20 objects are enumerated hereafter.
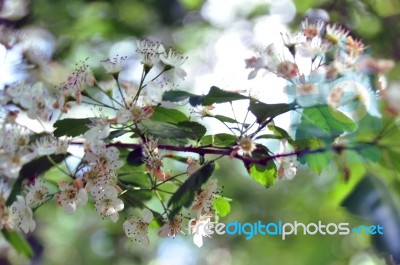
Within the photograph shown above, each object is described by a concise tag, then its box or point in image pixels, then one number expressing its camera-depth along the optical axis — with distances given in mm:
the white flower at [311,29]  1612
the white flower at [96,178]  1594
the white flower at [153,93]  1604
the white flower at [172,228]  1603
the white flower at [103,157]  1588
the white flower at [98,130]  1589
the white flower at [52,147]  1617
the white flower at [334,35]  1615
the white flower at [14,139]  1631
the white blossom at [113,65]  1650
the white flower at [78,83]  1637
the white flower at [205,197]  1590
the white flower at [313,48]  1589
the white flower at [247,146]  1572
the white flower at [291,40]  1605
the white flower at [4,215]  1661
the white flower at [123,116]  1591
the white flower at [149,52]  1631
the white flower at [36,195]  1640
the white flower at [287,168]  1587
